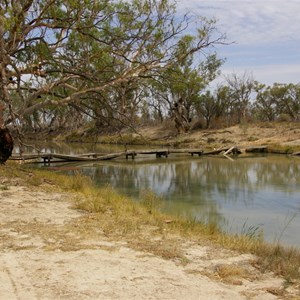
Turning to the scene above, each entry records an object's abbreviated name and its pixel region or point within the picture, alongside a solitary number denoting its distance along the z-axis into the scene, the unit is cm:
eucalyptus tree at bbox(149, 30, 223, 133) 1621
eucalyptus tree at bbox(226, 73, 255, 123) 4556
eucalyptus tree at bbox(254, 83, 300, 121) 4303
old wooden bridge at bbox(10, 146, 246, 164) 2186
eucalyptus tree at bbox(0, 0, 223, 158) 1262
